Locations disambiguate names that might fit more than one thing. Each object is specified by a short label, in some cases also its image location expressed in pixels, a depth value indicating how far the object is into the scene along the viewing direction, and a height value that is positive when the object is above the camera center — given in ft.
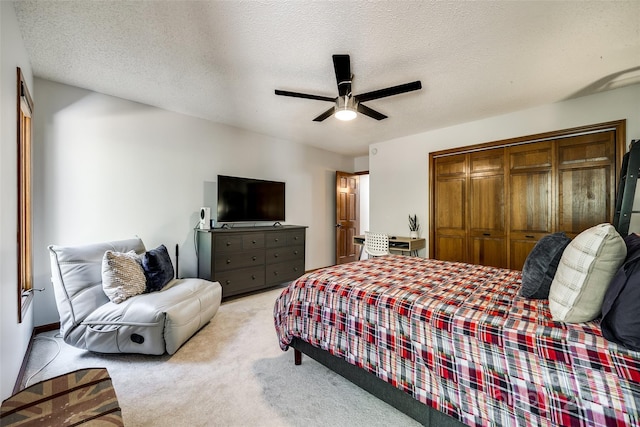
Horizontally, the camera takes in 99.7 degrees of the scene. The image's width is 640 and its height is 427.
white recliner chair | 7.01 -2.65
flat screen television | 12.53 +0.67
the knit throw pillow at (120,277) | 7.64 -1.83
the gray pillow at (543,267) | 4.95 -1.08
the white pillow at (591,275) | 3.86 -0.94
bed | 3.31 -2.09
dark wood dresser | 11.37 -2.02
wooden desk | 13.69 -1.72
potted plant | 14.71 -0.83
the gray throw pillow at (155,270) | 8.50 -1.80
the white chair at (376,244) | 13.65 -1.66
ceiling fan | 6.93 +3.37
